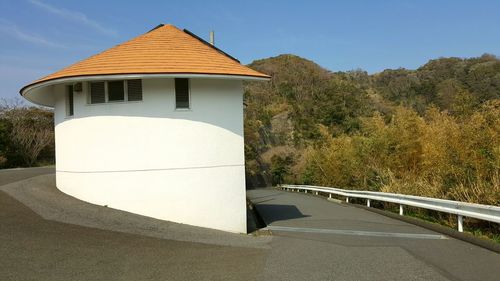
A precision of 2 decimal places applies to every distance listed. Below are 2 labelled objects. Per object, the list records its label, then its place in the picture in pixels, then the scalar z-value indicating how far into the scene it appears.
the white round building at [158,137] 11.42
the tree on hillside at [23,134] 32.28
